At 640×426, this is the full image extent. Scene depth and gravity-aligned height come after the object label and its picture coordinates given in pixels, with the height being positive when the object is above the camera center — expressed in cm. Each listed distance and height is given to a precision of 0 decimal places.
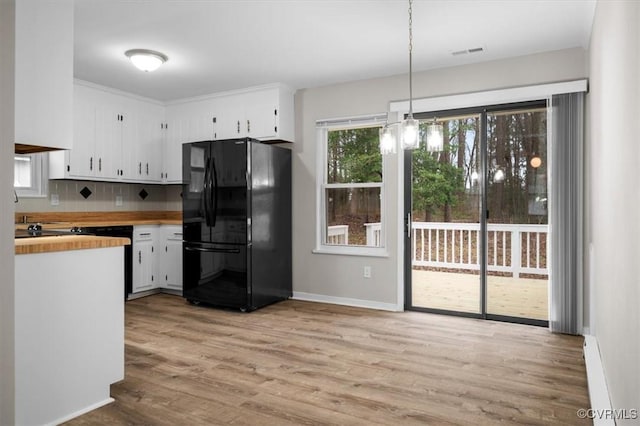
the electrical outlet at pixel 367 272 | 478 -64
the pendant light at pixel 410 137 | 266 +47
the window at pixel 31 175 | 471 +41
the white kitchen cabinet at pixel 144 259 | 519 -55
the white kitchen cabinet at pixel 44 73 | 239 +78
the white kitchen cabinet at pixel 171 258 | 541 -56
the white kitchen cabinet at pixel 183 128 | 545 +106
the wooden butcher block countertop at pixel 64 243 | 210 -16
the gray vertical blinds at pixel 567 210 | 375 +2
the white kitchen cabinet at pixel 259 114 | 498 +113
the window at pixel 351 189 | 486 +27
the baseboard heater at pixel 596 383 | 217 -97
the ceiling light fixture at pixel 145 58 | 395 +138
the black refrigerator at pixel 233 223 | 453 -11
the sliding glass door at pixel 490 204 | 415 +8
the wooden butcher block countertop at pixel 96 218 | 467 -7
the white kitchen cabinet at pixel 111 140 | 489 +87
